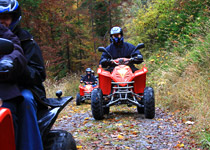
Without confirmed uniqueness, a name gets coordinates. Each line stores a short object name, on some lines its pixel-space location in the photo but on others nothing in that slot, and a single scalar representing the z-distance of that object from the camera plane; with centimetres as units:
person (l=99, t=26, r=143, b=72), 655
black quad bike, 241
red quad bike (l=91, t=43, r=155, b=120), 570
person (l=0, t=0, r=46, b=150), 208
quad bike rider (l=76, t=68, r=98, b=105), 1129
